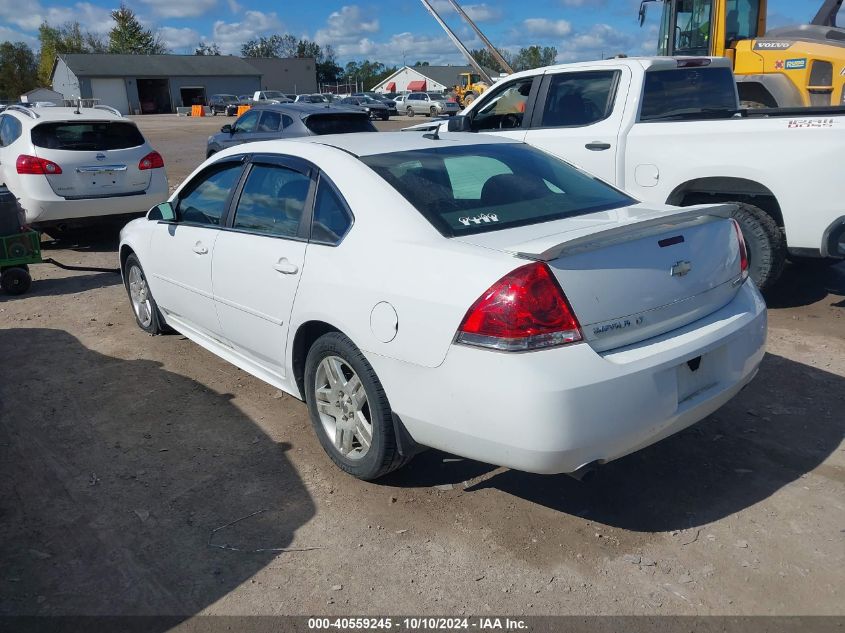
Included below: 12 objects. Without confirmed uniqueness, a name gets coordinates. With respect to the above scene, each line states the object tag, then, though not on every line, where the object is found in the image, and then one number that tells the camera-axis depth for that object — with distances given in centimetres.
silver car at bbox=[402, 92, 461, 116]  5025
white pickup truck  573
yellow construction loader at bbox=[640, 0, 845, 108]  984
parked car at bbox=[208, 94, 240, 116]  6244
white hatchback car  895
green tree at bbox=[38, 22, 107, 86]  9238
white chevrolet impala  294
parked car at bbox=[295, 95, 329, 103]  5237
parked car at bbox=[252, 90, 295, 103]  5721
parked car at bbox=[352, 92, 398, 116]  5312
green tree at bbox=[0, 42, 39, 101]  8169
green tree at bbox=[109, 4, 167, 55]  9512
